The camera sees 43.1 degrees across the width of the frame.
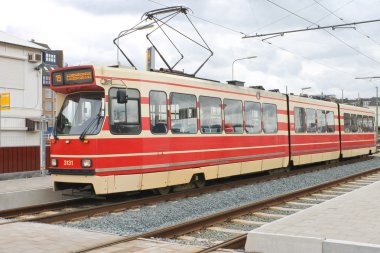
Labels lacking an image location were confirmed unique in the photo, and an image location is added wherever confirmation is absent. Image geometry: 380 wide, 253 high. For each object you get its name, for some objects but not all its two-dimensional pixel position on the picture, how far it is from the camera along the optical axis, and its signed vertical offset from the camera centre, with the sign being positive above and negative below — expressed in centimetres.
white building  2600 +308
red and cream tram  1091 +18
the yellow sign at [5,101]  1581 +127
